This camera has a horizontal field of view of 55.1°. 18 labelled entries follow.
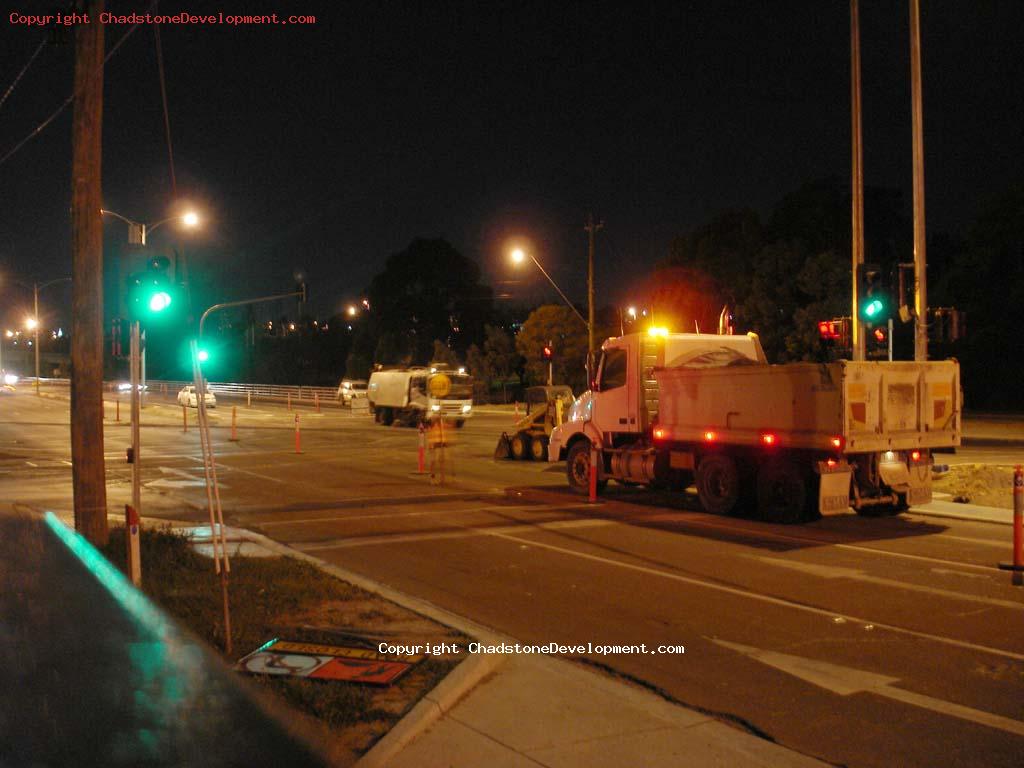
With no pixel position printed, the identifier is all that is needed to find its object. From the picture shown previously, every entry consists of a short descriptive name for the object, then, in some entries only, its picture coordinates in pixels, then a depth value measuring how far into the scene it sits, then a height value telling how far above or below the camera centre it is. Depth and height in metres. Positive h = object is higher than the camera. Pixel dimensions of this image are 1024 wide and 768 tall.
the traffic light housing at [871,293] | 18.53 +1.71
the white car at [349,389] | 58.46 -0.07
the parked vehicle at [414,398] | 40.62 -0.45
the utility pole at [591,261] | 32.25 +4.15
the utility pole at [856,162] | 18.94 +4.38
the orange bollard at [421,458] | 22.45 -1.63
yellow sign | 20.08 +0.06
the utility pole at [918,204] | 18.23 +3.42
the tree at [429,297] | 76.19 +7.07
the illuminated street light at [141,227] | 17.89 +3.14
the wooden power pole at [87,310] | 11.98 +0.98
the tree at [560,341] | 55.31 +2.59
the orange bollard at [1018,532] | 10.08 -1.57
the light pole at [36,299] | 61.04 +5.97
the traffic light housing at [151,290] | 11.12 +1.13
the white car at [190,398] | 55.55 -0.52
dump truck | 13.62 -0.65
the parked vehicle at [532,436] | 25.17 -1.28
